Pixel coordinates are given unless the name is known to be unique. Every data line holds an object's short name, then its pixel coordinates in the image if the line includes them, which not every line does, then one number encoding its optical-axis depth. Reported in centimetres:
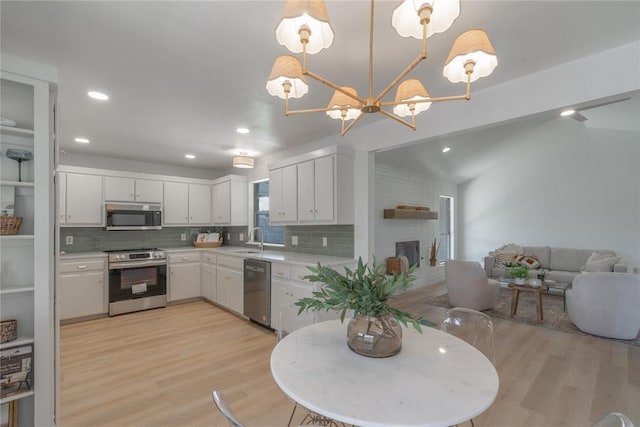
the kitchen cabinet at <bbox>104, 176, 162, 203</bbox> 446
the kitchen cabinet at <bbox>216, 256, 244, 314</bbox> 407
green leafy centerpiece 124
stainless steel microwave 441
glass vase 128
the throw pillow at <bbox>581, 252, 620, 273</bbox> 467
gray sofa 550
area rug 378
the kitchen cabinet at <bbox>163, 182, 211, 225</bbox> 502
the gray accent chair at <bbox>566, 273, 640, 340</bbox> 325
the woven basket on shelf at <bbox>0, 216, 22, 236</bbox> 163
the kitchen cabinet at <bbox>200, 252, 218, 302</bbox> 467
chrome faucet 478
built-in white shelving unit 168
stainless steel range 412
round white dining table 91
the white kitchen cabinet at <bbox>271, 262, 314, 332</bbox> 316
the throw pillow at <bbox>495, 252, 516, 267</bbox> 617
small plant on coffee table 430
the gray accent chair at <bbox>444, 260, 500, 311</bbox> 430
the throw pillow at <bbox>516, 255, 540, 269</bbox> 592
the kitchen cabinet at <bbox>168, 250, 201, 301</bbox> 469
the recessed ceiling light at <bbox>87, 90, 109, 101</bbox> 249
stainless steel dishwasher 356
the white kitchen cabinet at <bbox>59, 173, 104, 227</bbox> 412
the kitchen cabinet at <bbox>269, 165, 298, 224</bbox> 382
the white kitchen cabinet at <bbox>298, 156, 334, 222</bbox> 335
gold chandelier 105
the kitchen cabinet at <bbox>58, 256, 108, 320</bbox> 384
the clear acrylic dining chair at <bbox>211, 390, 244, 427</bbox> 88
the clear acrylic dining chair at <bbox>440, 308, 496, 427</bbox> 163
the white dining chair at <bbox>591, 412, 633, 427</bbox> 83
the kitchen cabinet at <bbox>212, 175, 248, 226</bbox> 512
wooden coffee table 400
